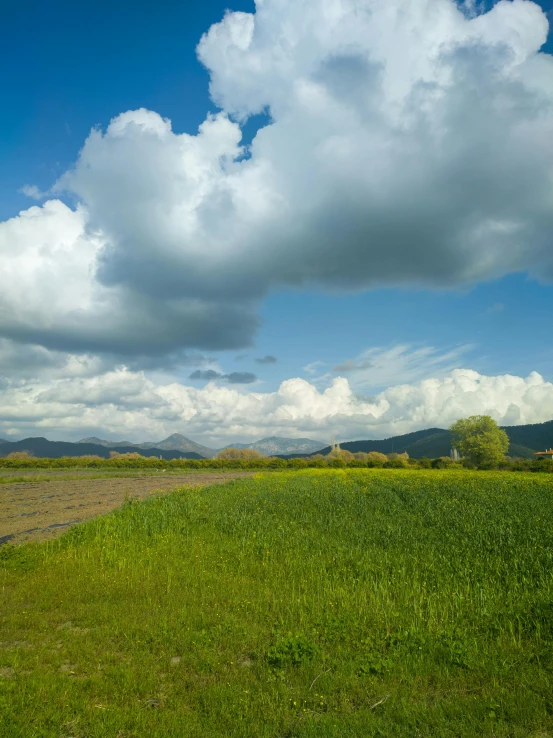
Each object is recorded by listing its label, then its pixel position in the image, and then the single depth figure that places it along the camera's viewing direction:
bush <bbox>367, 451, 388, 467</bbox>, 91.00
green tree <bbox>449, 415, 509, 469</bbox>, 91.75
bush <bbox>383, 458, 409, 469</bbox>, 85.85
